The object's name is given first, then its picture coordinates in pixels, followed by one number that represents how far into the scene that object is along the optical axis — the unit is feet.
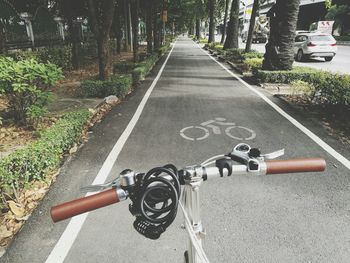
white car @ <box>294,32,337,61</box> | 65.67
